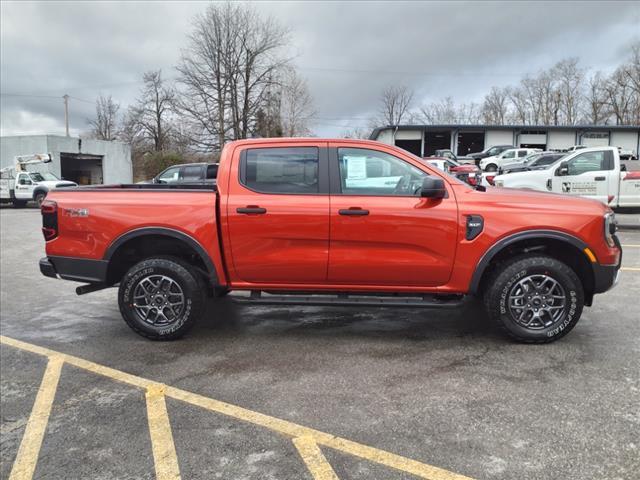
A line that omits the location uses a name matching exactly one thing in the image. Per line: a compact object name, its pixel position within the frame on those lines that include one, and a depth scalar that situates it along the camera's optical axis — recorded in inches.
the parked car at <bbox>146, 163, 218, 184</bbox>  660.1
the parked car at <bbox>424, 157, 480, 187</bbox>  976.3
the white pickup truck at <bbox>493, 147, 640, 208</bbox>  481.4
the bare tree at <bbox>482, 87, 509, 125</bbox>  3102.9
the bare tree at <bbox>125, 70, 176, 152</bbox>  2551.7
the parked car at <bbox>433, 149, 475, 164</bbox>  1369.6
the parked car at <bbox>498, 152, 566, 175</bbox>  603.0
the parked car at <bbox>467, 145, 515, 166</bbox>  1457.9
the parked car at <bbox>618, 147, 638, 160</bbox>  1351.6
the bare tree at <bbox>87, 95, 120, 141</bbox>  3031.5
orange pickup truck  164.9
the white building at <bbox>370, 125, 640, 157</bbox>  1802.4
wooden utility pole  2395.4
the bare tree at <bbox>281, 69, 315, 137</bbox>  1872.5
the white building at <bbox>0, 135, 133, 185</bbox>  1342.3
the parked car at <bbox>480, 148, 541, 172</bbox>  1289.4
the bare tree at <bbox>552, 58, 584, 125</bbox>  2875.2
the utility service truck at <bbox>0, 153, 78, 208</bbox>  1000.9
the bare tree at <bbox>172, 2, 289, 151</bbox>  1742.1
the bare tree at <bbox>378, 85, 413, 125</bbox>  3176.7
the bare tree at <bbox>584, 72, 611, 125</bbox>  2723.9
